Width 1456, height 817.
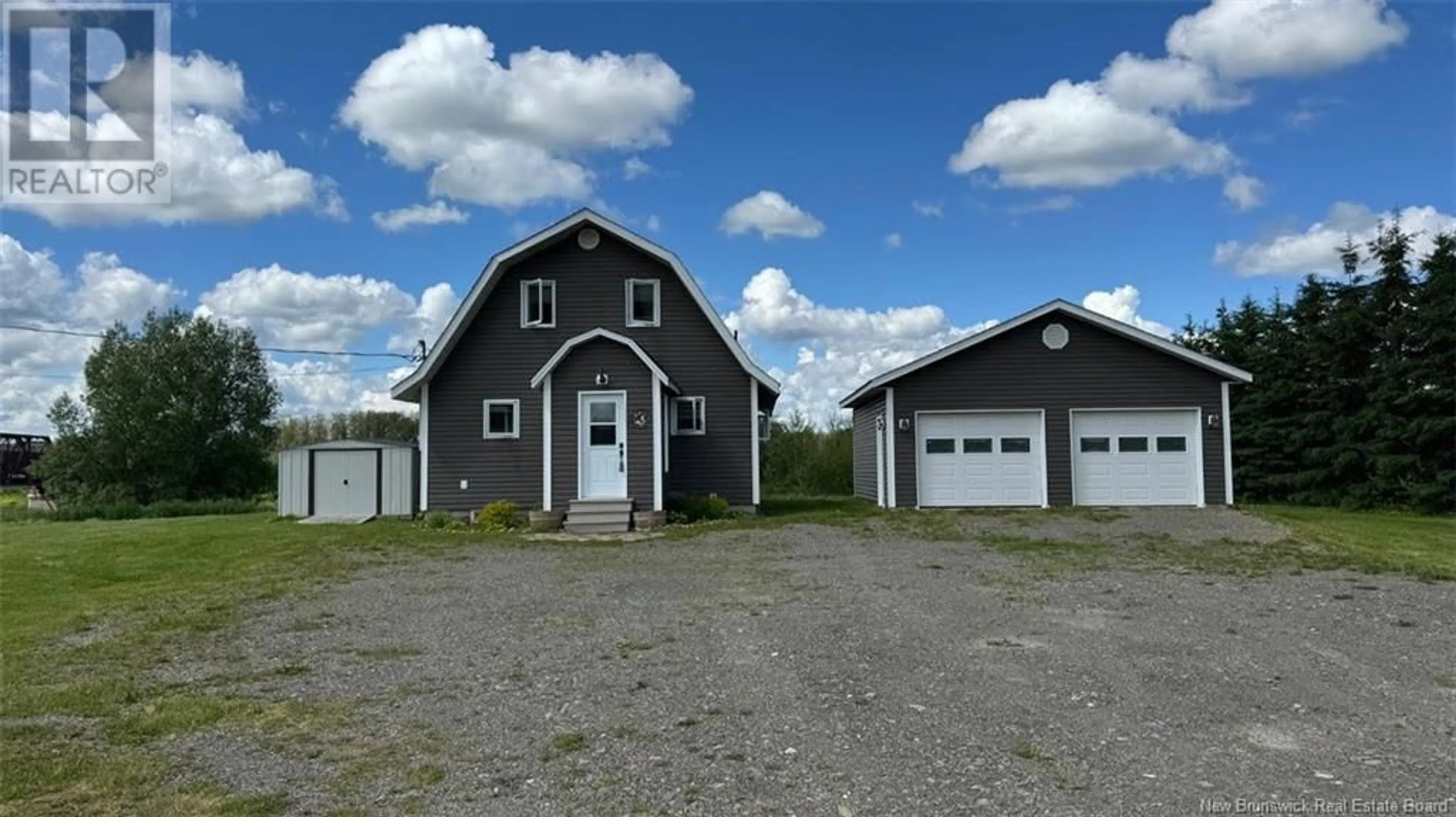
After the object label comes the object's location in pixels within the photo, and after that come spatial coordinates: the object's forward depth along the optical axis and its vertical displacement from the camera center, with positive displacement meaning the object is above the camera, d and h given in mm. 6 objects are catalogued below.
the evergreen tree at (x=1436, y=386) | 20031 +1172
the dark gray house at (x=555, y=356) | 18766 +1722
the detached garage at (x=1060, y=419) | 18562 +561
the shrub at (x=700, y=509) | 18000 -1042
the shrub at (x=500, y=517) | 17453 -1096
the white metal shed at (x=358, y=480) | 20219 -425
